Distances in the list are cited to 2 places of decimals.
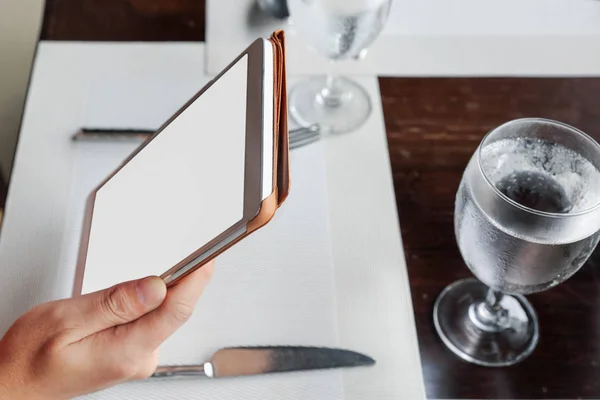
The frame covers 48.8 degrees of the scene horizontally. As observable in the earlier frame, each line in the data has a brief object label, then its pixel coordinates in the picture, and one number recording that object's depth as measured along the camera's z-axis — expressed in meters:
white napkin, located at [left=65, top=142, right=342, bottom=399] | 0.41
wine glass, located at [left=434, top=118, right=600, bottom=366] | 0.37
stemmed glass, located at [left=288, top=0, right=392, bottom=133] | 0.50
